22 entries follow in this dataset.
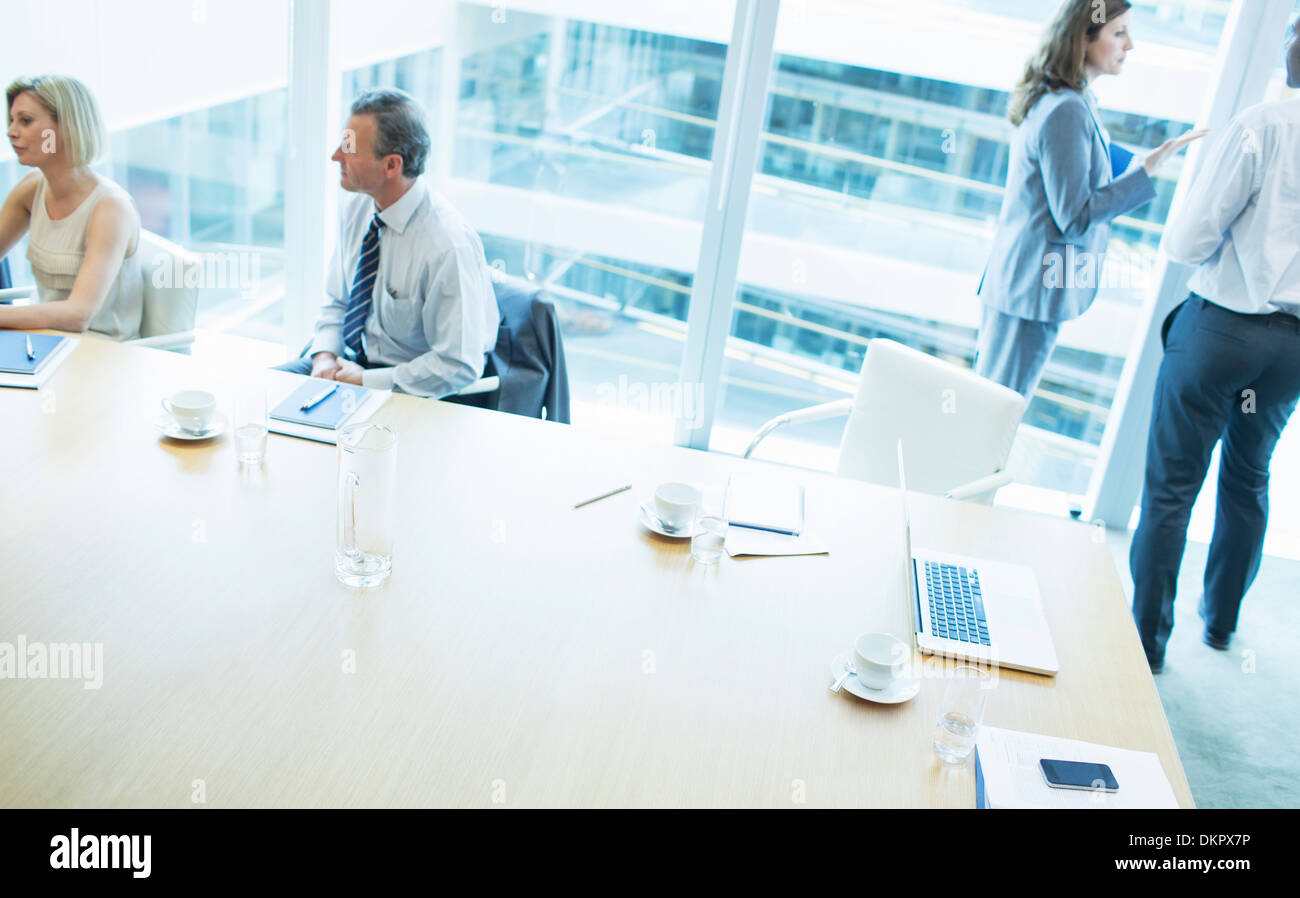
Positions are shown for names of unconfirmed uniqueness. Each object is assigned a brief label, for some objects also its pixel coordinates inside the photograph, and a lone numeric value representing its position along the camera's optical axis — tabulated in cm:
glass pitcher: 174
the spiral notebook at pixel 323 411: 226
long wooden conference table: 140
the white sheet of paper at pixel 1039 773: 144
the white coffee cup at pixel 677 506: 199
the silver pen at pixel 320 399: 233
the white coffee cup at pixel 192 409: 215
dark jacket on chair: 294
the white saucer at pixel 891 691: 162
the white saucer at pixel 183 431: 216
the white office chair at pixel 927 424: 253
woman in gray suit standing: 310
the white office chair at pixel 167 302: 298
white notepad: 209
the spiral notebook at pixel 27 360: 235
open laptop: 177
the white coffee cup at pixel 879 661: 161
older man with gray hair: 279
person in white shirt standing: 274
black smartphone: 146
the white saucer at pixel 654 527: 201
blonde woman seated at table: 285
